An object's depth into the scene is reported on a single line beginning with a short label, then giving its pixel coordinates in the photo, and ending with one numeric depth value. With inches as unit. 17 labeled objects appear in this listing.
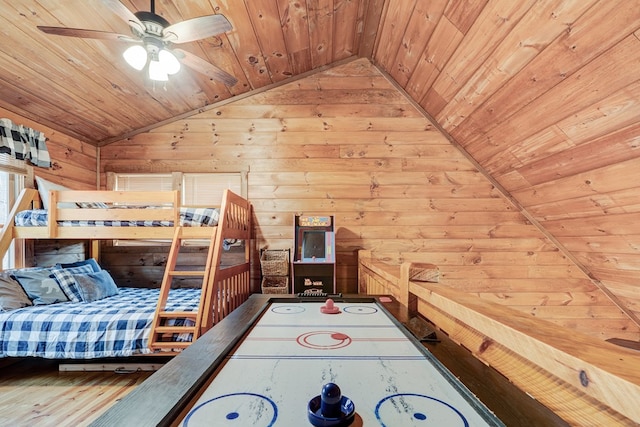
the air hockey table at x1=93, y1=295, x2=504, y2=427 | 21.0
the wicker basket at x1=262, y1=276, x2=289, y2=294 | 124.0
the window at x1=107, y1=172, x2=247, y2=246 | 139.3
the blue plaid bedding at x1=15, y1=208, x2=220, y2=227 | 102.5
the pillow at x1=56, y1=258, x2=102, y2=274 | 116.0
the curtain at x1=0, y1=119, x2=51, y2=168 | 101.6
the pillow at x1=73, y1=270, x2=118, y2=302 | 109.7
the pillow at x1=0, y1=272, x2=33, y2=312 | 93.7
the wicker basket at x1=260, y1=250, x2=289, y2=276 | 125.5
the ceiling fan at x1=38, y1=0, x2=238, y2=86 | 65.1
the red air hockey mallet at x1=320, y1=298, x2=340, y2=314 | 51.1
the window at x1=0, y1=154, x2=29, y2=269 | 109.3
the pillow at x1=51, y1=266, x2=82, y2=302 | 107.4
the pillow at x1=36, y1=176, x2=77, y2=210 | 115.6
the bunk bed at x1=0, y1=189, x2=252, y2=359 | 89.2
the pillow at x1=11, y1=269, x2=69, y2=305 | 101.2
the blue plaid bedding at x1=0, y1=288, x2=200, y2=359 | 89.2
